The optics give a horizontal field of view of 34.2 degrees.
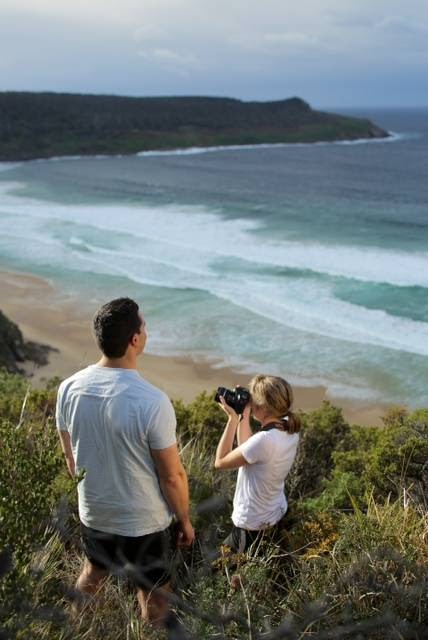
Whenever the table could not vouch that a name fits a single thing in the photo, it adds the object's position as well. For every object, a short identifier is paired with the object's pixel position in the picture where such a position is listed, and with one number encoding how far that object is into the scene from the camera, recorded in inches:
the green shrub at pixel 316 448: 220.4
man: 122.1
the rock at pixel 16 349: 570.9
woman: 145.8
